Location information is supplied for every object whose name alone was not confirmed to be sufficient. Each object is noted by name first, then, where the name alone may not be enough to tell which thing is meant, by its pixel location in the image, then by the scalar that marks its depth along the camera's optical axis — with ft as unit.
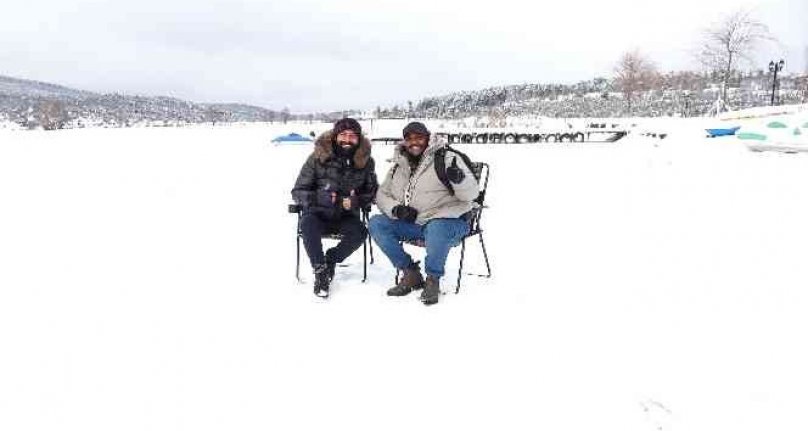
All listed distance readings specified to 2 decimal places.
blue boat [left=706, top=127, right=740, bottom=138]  55.23
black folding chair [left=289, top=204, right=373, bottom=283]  13.73
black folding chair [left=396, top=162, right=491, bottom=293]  13.38
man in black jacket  13.56
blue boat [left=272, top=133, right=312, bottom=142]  73.46
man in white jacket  12.71
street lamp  100.44
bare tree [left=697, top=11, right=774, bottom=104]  89.35
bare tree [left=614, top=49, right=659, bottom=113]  134.72
